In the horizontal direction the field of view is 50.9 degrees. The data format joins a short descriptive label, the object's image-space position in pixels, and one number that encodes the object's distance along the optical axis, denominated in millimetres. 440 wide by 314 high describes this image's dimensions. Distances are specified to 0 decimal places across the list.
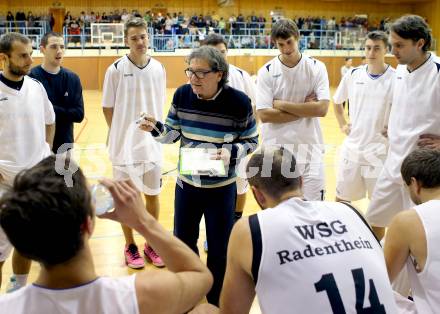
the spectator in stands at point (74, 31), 22309
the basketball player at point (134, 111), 4734
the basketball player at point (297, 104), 4516
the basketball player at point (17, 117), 3895
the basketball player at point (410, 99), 3898
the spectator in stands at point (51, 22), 24538
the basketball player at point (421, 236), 2291
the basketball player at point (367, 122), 4777
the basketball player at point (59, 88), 4730
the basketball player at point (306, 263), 1879
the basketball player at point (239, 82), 5039
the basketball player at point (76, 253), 1449
